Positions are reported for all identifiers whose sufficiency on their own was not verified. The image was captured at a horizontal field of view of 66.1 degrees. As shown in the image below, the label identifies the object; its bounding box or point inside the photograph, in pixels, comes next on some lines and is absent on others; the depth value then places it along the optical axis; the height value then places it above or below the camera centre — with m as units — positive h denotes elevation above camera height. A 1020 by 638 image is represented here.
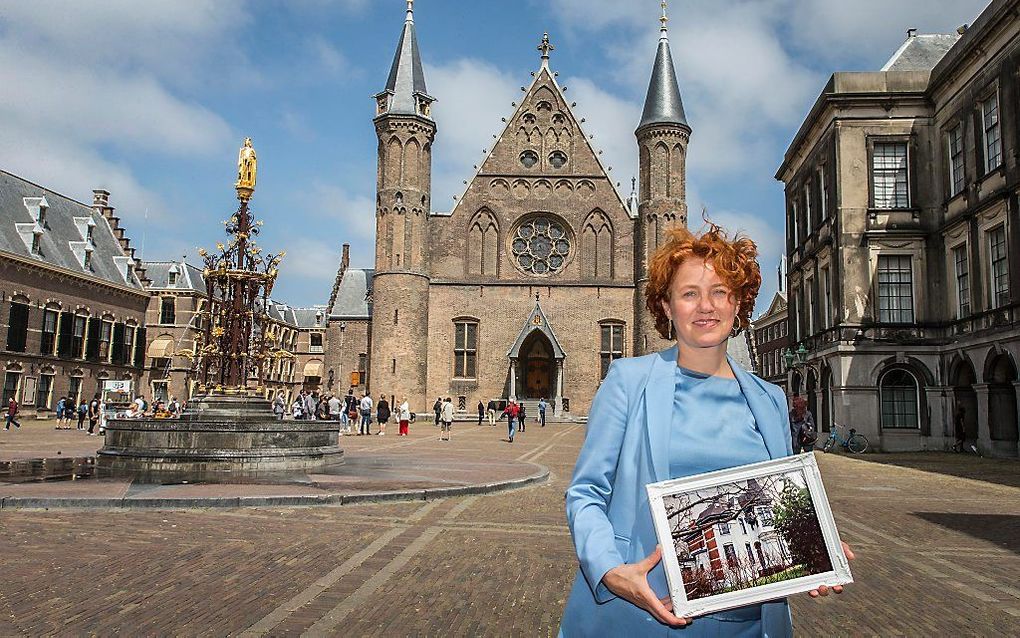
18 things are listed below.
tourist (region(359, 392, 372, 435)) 29.23 -0.29
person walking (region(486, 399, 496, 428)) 40.98 -0.26
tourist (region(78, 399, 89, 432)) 33.09 -0.72
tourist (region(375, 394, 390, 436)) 29.72 -0.32
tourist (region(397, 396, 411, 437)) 27.70 -0.54
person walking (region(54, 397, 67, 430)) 31.09 -0.49
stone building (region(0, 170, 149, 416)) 40.25 +5.44
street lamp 27.02 +1.98
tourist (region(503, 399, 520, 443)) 26.58 -0.29
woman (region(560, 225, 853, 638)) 1.98 -0.07
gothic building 43.00 +8.58
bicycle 24.31 -0.86
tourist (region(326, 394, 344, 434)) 31.32 -0.25
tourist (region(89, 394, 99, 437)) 28.31 -0.67
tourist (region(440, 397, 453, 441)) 26.09 -0.31
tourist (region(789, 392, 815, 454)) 13.00 -0.12
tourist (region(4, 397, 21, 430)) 30.52 -0.61
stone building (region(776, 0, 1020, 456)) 22.25 +5.21
